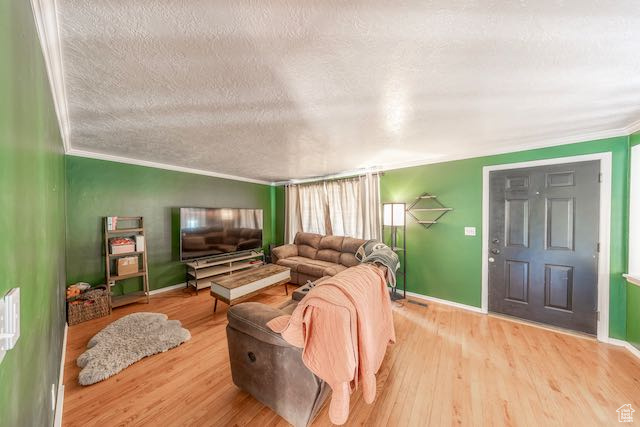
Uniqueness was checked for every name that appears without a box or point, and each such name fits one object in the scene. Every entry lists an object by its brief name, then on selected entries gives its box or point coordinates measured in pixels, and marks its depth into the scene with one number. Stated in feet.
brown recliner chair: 4.54
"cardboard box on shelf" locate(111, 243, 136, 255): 10.41
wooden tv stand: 12.55
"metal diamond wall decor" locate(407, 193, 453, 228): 11.27
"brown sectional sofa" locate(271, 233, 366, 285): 12.85
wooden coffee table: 9.46
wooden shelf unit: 10.08
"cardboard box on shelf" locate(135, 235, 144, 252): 11.05
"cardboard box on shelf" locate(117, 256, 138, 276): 10.52
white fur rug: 6.20
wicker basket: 8.71
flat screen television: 12.52
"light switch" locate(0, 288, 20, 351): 1.57
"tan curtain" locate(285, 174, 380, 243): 13.52
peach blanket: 3.95
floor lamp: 11.44
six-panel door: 8.11
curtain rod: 13.67
